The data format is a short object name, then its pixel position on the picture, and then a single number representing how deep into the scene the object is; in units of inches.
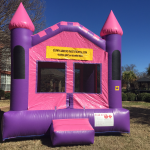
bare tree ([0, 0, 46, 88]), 421.8
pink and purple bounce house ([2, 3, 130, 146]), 150.4
